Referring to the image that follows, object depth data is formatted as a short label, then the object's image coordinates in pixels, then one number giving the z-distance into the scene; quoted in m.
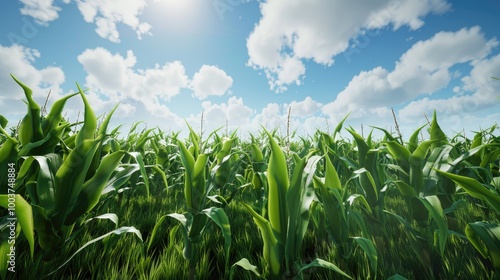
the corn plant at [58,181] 0.96
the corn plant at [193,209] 1.14
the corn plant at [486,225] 0.86
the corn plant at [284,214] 0.99
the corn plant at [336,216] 1.13
